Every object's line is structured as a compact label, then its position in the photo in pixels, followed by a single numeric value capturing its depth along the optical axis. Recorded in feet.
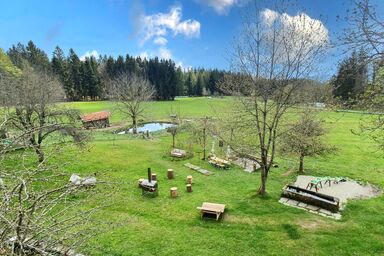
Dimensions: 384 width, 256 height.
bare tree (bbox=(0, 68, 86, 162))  64.59
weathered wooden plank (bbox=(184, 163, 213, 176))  71.48
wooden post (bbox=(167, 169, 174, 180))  67.46
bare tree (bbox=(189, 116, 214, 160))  86.94
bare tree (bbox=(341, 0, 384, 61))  25.89
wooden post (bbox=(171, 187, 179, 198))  55.83
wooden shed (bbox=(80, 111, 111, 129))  135.63
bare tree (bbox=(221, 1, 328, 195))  48.06
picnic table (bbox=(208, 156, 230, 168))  76.23
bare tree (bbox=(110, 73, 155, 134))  141.08
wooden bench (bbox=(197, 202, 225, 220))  46.19
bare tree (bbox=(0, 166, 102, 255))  14.26
